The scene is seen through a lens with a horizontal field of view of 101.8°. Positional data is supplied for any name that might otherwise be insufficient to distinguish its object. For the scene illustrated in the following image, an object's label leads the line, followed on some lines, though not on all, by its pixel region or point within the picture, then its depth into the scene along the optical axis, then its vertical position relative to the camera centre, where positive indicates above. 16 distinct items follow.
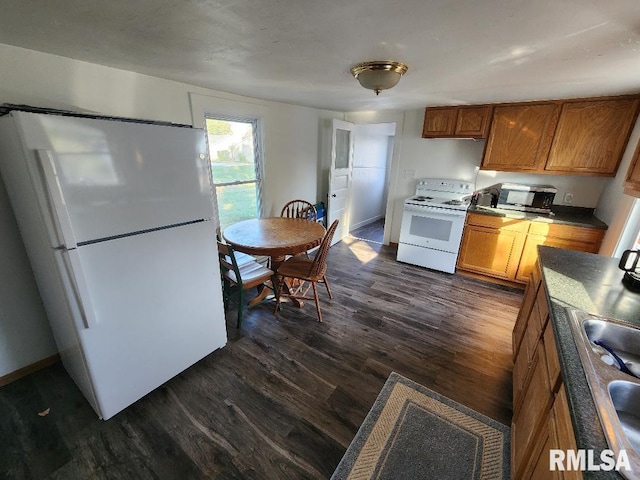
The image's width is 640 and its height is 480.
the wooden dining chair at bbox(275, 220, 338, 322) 2.39 -1.05
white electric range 3.30 -0.79
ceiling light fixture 1.60 +0.52
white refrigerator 1.16 -0.46
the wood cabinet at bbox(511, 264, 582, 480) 0.84 -0.94
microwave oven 2.94 -0.37
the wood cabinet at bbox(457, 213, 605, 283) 2.73 -0.85
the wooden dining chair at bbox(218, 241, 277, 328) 2.14 -1.06
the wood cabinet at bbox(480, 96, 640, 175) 2.52 +0.30
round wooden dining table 2.19 -0.72
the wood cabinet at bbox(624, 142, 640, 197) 1.71 -0.07
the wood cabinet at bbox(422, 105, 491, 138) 3.09 +0.48
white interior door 3.88 -0.21
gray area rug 1.33 -1.51
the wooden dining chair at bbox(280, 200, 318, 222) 3.48 -0.71
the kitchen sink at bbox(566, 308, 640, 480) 0.69 -0.68
